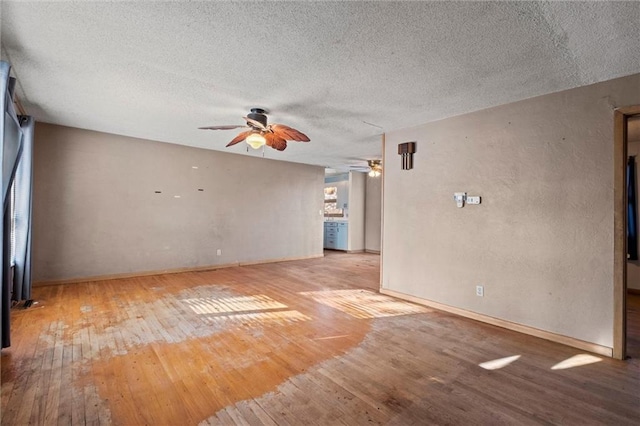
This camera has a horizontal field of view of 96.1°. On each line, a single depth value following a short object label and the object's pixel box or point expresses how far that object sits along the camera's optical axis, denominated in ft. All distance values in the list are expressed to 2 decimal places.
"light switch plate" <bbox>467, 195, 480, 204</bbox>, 10.96
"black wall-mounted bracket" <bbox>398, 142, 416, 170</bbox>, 13.08
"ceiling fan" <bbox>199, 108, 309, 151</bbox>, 10.80
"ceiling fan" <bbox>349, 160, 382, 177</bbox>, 22.06
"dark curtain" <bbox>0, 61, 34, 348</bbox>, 7.07
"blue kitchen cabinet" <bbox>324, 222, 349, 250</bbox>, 28.94
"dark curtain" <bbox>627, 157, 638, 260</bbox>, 14.55
